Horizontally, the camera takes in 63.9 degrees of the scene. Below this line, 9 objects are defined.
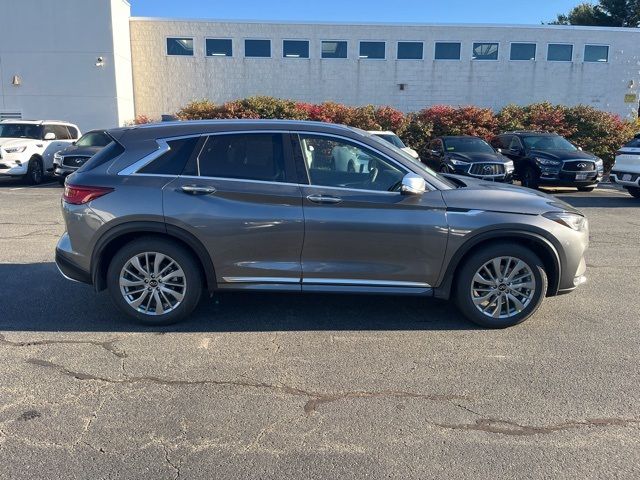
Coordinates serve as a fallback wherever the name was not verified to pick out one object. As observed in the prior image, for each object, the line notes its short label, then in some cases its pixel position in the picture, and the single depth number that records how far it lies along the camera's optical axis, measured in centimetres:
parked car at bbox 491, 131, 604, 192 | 1362
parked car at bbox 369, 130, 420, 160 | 1430
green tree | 4222
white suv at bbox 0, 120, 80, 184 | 1434
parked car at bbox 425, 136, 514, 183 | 1334
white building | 2202
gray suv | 432
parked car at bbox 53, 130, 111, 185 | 1391
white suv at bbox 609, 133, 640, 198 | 1245
